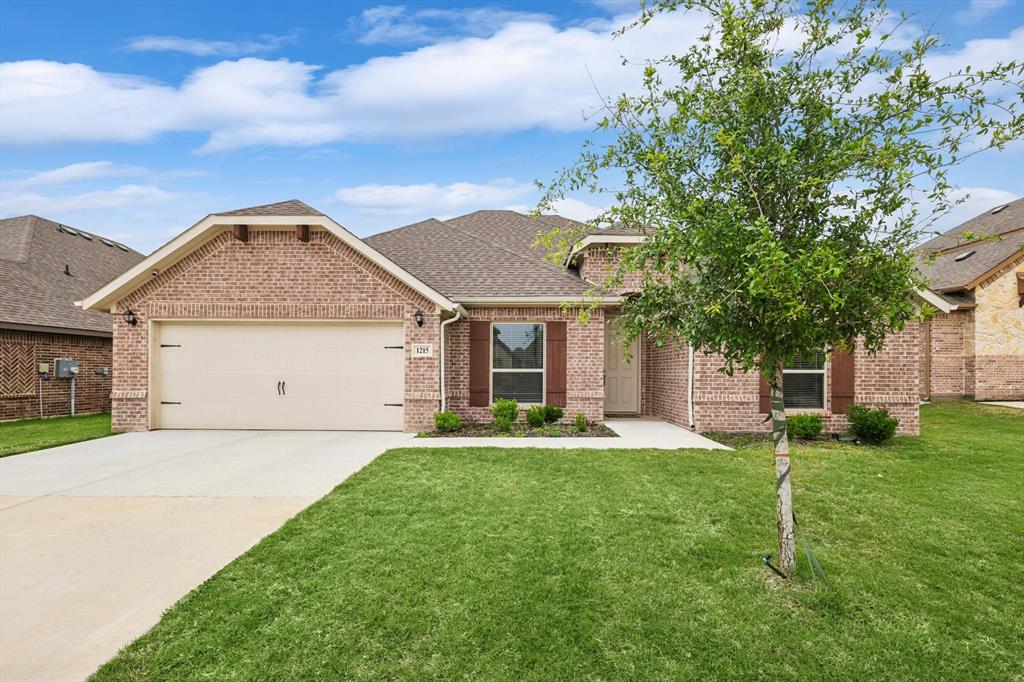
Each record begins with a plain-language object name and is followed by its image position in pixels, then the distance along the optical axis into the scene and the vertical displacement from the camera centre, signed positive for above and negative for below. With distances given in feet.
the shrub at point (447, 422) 34.50 -5.23
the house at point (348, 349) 35.17 -0.56
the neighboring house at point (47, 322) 42.45 +1.50
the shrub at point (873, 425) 31.32 -4.87
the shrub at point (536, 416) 35.63 -5.02
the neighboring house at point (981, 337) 58.95 +0.59
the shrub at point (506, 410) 35.06 -4.56
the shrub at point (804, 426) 32.27 -5.08
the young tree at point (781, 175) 10.98 +3.64
